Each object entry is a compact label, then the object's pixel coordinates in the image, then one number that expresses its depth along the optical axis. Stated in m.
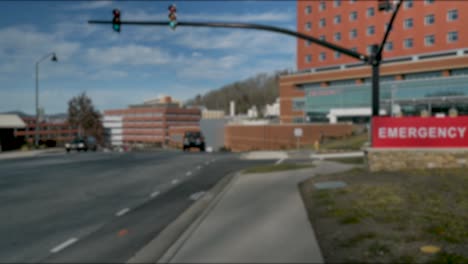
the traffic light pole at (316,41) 15.65
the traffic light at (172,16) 15.59
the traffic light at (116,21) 15.88
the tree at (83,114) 119.62
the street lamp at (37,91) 43.28
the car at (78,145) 43.52
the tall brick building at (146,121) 167.75
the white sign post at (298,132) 33.22
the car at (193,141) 47.16
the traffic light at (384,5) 14.37
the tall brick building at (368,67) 50.41
